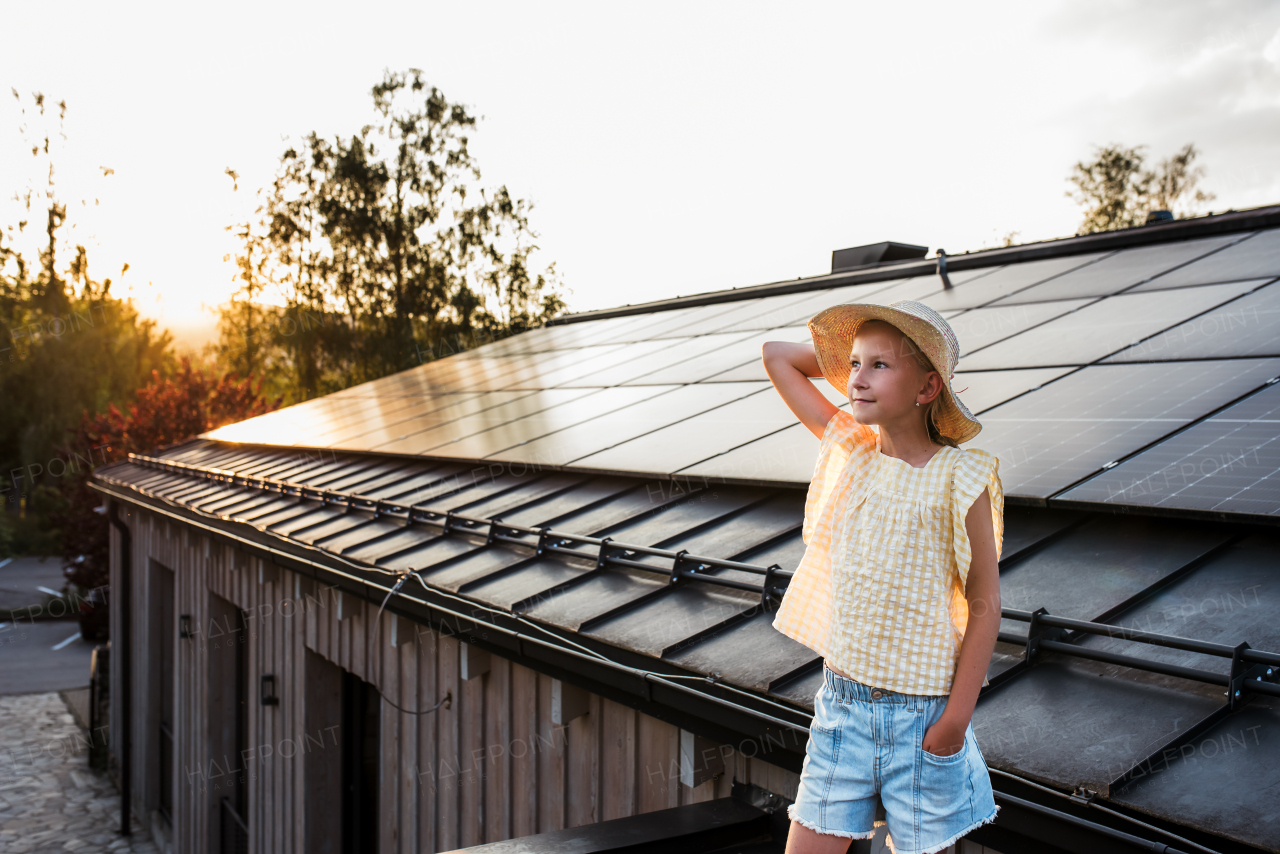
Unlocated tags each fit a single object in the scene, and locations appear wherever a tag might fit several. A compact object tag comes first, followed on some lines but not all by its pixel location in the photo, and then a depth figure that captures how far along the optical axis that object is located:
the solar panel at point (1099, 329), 5.80
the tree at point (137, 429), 25.42
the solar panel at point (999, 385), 5.51
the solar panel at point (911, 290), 9.23
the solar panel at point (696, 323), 11.63
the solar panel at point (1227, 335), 4.99
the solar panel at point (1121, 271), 7.28
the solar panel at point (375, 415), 12.09
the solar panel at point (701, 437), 6.37
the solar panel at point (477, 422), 9.74
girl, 2.09
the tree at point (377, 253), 36.06
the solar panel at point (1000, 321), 6.91
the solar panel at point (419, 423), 10.83
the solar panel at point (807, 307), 9.93
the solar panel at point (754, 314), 10.93
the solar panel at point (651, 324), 12.97
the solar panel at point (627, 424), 7.54
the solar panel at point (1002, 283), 8.34
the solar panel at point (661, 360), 10.06
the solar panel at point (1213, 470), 3.54
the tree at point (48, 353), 40.41
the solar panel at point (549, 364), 12.02
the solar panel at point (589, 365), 11.23
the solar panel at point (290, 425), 13.39
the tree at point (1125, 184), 36.28
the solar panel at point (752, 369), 8.15
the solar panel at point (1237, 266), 6.32
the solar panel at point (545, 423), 8.65
